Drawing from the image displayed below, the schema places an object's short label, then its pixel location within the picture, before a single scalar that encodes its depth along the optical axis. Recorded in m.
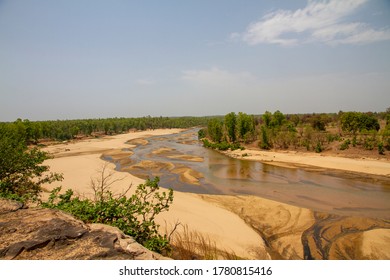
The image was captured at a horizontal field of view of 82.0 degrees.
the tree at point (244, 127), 54.34
